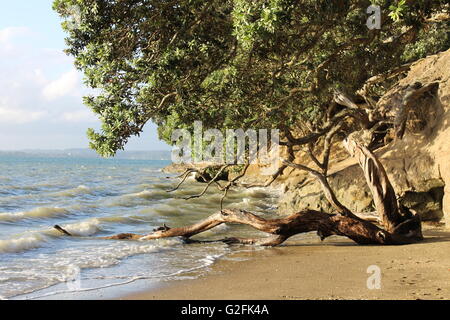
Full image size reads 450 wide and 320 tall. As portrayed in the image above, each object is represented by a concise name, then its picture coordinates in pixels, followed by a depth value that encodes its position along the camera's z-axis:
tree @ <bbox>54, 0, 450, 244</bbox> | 10.12
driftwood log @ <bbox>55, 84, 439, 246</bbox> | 11.47
